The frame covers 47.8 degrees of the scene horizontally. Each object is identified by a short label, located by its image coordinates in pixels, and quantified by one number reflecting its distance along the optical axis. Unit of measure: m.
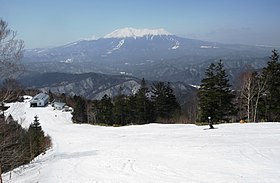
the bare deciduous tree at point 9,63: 9.60
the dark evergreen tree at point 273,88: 31.09
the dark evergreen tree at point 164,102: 43.03
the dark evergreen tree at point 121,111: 43.62
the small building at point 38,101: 83.14
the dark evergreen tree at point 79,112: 54.42
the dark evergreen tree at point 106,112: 45.75
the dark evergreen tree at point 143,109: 42.69
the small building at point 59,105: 73.12
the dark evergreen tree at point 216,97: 33.91
